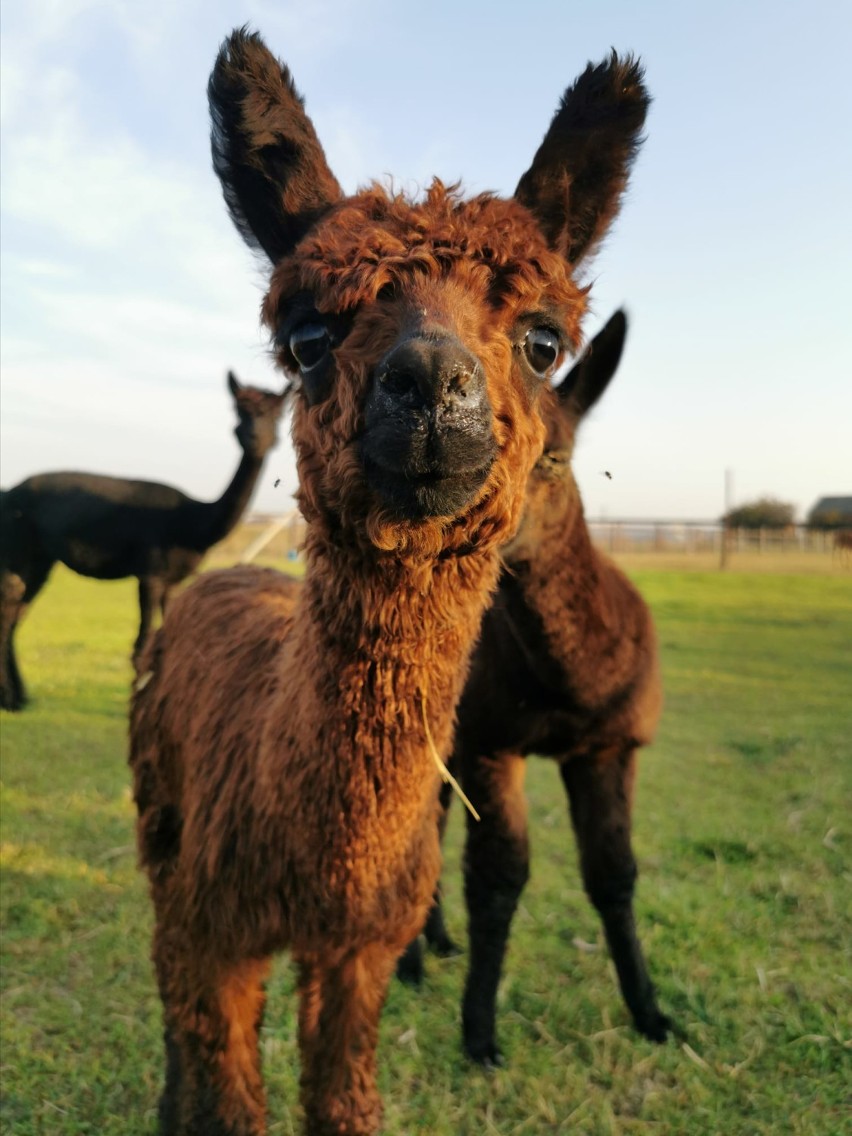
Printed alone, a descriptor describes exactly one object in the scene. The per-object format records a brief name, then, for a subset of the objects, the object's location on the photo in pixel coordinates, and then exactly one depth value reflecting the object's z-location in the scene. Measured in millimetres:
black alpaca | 3230
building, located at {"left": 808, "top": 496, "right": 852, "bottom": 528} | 25845
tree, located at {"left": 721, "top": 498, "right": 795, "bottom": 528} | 31656
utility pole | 24239
